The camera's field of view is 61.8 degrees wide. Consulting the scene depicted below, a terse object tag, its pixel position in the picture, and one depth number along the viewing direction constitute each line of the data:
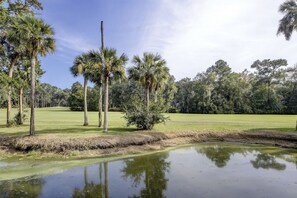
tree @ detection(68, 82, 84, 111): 77.06
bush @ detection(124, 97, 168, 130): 22.94
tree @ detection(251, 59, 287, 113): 64.38
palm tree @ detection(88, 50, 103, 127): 20.27
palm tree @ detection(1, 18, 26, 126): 15.86
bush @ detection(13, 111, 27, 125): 27.30
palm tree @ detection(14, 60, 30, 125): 27.38
